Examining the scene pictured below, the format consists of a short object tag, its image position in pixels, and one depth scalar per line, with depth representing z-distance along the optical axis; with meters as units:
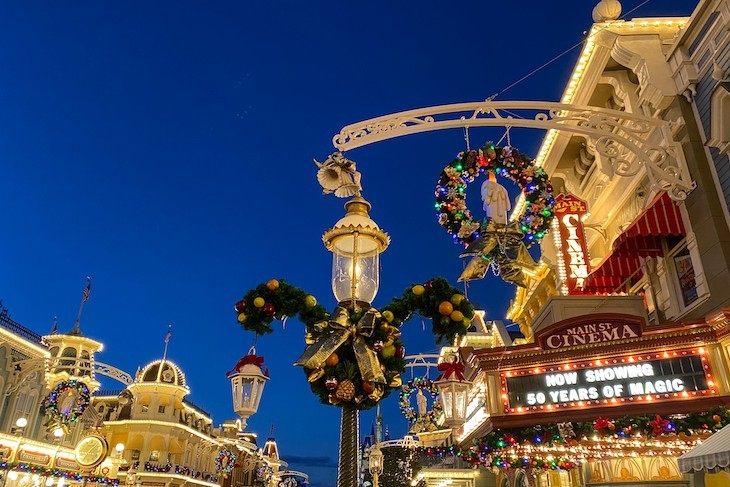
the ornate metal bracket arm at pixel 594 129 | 11.15
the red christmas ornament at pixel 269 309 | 6.60
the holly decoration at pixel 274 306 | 6.61
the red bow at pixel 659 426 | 9.11
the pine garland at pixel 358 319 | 5.90
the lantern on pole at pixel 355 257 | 6.64
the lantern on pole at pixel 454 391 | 8.86
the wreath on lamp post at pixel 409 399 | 21.91
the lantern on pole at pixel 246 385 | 6.85
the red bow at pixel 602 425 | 9.49
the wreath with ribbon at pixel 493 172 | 10.33
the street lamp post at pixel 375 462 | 30.98
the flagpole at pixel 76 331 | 41.38
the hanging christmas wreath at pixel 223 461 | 56.78
